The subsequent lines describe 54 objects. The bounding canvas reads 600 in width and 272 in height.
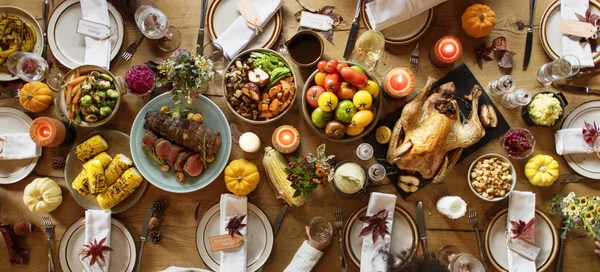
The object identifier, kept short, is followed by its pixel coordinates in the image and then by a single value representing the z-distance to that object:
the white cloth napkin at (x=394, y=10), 2.20
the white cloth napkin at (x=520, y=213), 2.17
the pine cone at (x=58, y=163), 2.28
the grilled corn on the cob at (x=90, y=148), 2.22
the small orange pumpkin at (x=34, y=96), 2.24
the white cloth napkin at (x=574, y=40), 2.28
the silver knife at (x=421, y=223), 2.22
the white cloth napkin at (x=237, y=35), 2.27
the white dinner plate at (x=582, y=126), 2.24
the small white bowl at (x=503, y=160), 2.16
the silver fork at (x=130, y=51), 2.34
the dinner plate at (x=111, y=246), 2.24
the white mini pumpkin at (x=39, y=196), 2.20
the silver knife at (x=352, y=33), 2.30
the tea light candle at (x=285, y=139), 2.17
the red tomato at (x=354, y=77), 2.02
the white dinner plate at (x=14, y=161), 2.29
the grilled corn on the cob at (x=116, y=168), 2.21
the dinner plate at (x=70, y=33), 2.32
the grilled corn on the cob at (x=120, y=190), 2.16
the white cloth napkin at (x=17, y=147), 2.24
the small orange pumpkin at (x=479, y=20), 2.22
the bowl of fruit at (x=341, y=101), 2.03
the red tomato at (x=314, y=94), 2.09
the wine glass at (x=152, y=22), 2.24
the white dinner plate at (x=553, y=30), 2.30
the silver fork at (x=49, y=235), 2.25
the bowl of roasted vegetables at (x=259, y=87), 2.13
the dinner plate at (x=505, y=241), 2.21
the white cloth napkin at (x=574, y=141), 2.20
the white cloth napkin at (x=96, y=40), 2.29
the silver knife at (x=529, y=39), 2.31
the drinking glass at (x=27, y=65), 2.23
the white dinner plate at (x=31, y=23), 2.32
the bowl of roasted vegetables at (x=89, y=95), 2.14
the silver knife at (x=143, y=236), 2.24
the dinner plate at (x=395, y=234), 2.22
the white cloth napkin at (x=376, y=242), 2.16
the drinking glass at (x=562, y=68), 2.21
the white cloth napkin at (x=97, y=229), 2.20
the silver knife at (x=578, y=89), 2.28
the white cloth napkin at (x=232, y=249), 2.17
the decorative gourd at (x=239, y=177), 2.14
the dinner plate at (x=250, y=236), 2.23
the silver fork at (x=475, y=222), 2.22
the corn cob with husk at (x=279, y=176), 2.15
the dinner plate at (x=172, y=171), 2.18
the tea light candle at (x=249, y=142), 2.17
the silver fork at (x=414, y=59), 2.31
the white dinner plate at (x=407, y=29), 2.30
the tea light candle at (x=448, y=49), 2.18
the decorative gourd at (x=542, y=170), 2.17
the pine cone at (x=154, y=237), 2.25
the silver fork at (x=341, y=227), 2.21
